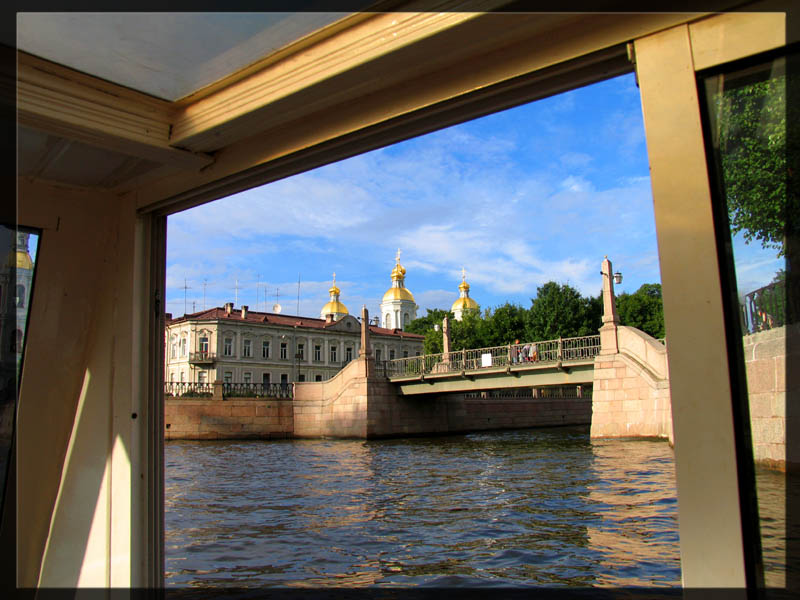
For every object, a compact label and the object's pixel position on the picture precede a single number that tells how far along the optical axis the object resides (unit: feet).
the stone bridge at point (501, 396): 67.10
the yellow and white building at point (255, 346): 150.10
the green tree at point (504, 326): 161.48
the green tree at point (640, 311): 162.72
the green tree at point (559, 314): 151.33
